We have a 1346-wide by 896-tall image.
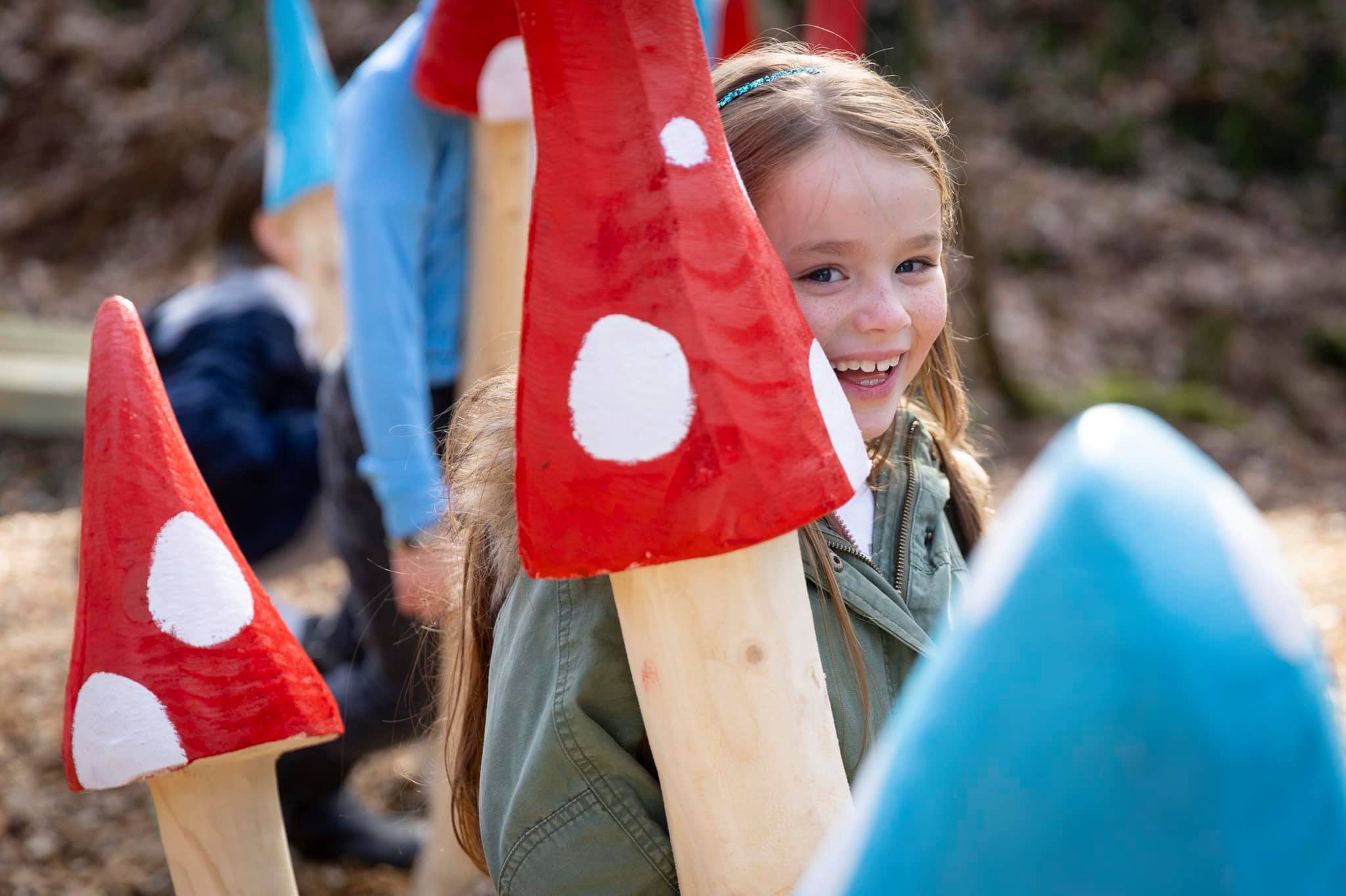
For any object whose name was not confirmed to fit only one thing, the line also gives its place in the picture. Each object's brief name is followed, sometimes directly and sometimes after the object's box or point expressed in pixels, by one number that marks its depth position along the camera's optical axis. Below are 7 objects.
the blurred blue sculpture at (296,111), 3.75
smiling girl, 2.21
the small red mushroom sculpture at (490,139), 2.71
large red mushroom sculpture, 2.08
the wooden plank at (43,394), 7.34
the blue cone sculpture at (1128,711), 1.92
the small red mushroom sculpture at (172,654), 2.20
